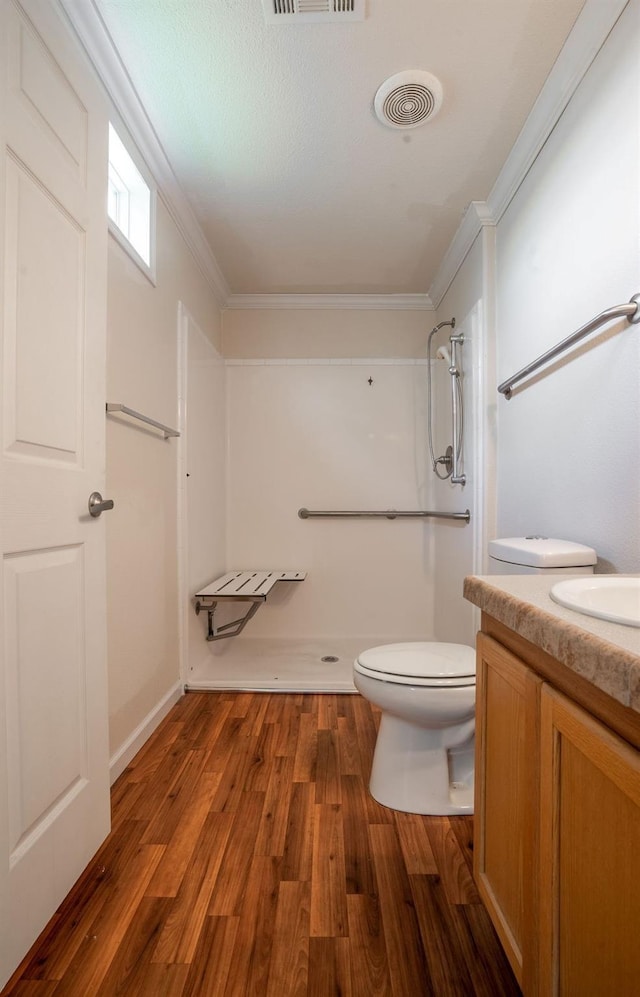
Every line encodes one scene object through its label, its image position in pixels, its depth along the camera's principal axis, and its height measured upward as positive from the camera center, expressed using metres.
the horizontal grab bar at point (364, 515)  3.07 -0.14
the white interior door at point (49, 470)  0.91 +0.04
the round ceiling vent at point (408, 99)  1.47 +1.20
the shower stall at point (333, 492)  3.12 +0.00
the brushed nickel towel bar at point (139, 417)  1.46 +0.24
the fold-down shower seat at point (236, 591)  2.34 -0.49
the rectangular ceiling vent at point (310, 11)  1.25 +1.21
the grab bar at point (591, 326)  1.09 +0.39
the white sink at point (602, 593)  0.74 -0.16
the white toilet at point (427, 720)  1.38 -0.65
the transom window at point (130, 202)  1.69 +1.03
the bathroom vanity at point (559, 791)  0.51 -0.38
